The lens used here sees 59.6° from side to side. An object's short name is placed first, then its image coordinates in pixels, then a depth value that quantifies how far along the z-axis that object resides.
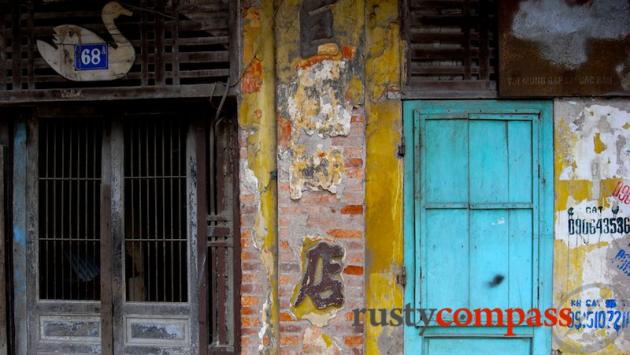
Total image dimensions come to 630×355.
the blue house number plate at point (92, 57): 4.02
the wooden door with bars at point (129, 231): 4.19
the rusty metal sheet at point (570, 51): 3.85
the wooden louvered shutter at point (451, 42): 3.92
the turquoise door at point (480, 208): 3.88
